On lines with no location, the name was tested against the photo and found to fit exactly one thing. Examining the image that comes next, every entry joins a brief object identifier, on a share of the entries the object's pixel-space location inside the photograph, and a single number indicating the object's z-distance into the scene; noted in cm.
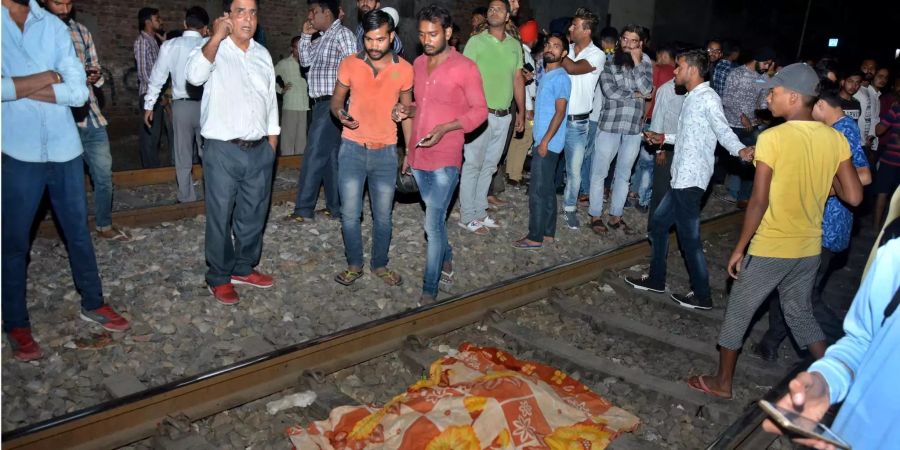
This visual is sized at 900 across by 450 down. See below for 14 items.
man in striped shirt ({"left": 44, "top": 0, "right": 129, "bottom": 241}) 621
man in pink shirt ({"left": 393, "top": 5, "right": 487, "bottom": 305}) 561
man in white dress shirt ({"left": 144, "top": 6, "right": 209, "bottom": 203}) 750
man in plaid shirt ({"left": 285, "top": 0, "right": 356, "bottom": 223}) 738
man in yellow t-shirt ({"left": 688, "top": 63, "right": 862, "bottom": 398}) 433
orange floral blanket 392
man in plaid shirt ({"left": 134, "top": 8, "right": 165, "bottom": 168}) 959
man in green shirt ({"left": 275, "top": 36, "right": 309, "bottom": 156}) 1098
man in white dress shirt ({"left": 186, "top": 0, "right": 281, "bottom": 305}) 528
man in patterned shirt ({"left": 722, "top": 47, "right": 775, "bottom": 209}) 950
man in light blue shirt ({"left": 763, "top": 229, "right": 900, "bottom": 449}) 201
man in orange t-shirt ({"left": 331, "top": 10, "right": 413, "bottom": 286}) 571
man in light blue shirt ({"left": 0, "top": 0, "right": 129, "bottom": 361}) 434
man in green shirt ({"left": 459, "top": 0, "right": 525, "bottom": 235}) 759
